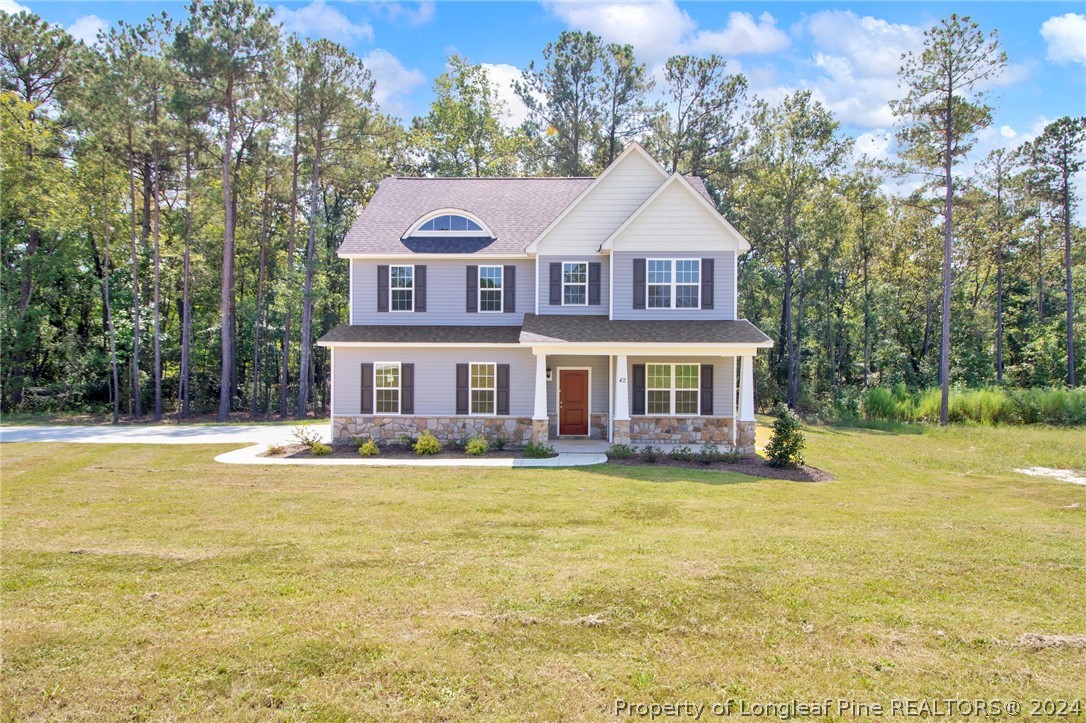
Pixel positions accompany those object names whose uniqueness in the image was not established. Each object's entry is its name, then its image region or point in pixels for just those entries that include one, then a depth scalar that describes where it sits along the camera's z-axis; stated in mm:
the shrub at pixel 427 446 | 14977
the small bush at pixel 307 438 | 15828
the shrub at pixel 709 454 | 14320
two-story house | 16375
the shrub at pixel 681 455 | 14391
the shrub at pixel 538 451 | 14664
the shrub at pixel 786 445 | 13844
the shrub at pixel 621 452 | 14430
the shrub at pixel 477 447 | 14992
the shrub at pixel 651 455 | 14175
